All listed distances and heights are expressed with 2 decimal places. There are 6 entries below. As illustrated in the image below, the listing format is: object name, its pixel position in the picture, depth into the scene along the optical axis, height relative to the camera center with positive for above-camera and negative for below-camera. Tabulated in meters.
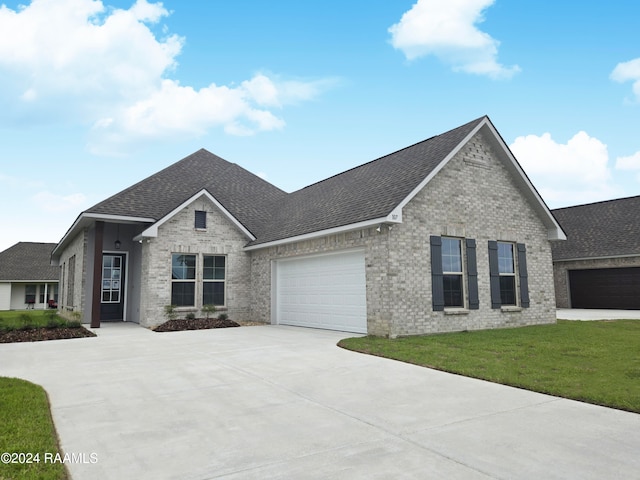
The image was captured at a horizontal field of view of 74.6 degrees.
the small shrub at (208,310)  15.94 -1.18
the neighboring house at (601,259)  21.92 +0.91
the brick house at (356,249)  11.65 +0.98
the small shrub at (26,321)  13.52 -1.32
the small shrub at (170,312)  15.08 -1.17
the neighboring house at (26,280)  32.47 +0.05
